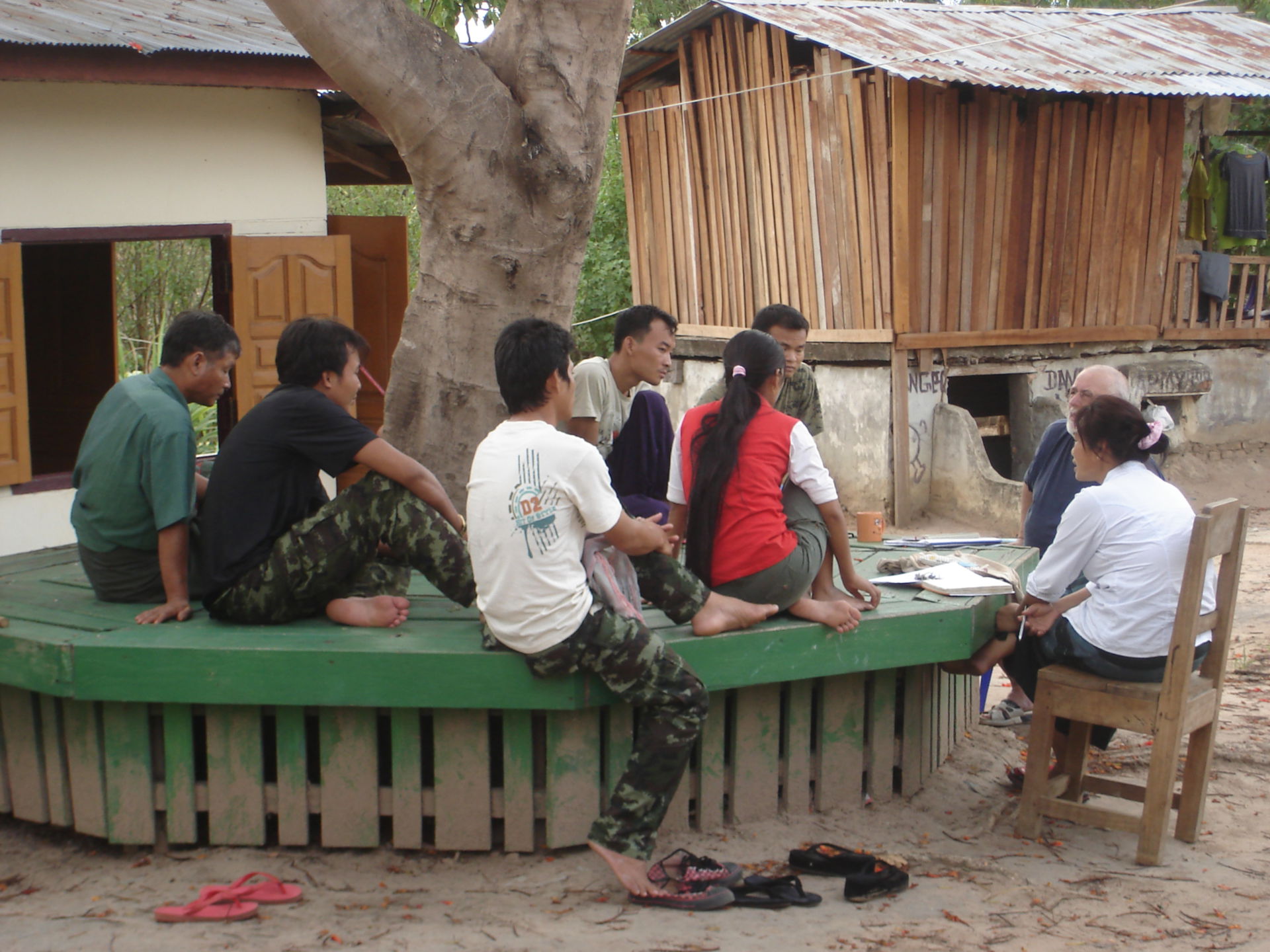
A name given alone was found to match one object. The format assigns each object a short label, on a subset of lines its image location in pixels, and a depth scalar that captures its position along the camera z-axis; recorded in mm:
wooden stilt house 10562
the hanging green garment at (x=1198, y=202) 12359
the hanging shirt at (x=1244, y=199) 12438
